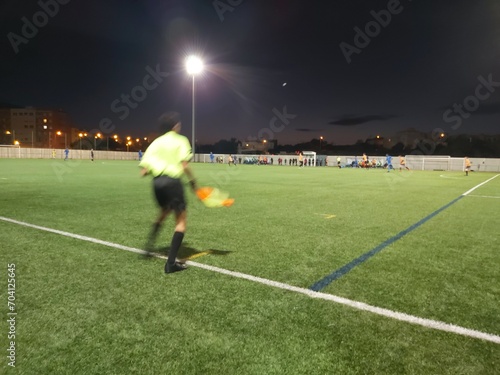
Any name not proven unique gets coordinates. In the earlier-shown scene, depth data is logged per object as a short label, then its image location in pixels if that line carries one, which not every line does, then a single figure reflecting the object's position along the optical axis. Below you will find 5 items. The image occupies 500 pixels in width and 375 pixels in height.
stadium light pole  31.64
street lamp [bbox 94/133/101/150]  95.47
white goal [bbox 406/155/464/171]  49.00
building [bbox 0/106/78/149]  138.12
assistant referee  4.58
